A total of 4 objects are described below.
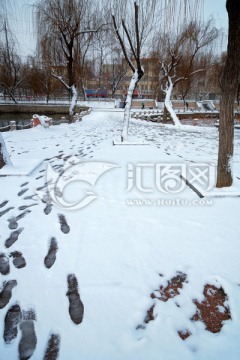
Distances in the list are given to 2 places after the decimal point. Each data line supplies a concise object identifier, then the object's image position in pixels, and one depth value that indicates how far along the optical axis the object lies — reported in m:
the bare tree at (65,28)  13.03
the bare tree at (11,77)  31.60
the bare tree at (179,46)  15.33
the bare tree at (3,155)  5.16
